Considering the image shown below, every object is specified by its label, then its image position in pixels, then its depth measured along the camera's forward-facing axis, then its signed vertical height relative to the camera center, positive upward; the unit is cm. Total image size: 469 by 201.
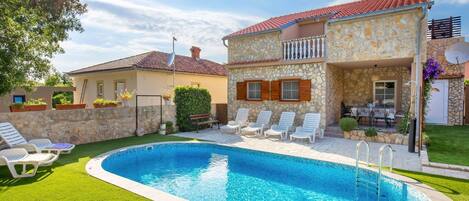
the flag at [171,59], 1594 +232
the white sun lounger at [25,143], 815 -158
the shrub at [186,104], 1497 -48
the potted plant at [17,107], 982 -47
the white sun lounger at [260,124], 1348 -151
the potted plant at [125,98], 1316 -12
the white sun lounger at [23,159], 656 -173
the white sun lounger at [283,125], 1253 -146
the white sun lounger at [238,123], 1412 -149
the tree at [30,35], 811 +205
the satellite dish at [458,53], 973 +174
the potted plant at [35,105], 1011 -41
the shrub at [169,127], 1420 -172
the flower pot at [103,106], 1234 -47
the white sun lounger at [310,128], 1163 -149
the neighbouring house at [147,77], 1731 +145
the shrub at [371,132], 1146 -154
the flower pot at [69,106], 1116 -49
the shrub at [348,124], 1191 -124
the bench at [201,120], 1505 -144
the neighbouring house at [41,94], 2429 +8
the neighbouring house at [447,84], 1603 +88
